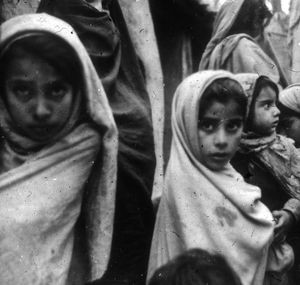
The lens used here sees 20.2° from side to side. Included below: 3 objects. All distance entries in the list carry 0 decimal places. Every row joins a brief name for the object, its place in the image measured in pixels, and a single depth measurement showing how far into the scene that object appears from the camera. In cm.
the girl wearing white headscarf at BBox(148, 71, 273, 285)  210
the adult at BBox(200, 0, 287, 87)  266
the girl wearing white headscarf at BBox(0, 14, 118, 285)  191
